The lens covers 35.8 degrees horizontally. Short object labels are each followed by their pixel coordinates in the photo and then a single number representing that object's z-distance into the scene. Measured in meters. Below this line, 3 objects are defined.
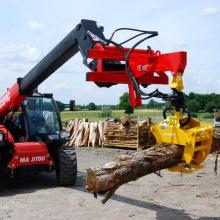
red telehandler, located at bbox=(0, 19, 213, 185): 4.70
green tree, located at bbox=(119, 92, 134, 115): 42.21
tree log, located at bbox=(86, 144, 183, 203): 4.57
